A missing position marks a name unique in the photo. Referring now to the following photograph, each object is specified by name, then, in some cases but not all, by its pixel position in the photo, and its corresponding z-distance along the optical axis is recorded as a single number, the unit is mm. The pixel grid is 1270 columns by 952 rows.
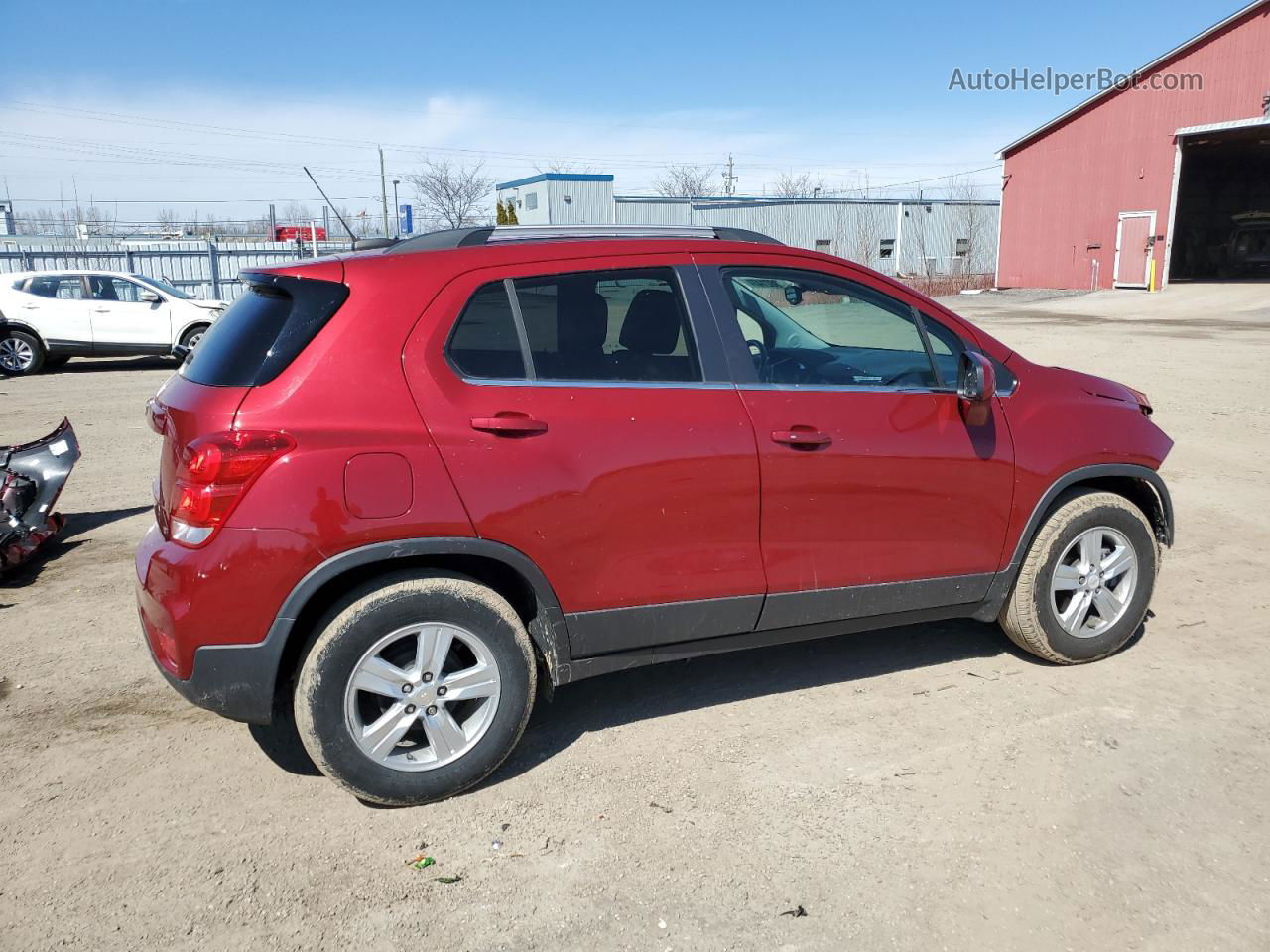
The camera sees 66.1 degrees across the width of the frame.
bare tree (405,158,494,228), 61625
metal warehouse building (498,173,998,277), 43969
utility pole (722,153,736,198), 86812
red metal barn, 29297
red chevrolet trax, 3045
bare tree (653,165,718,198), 75750
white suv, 15430
